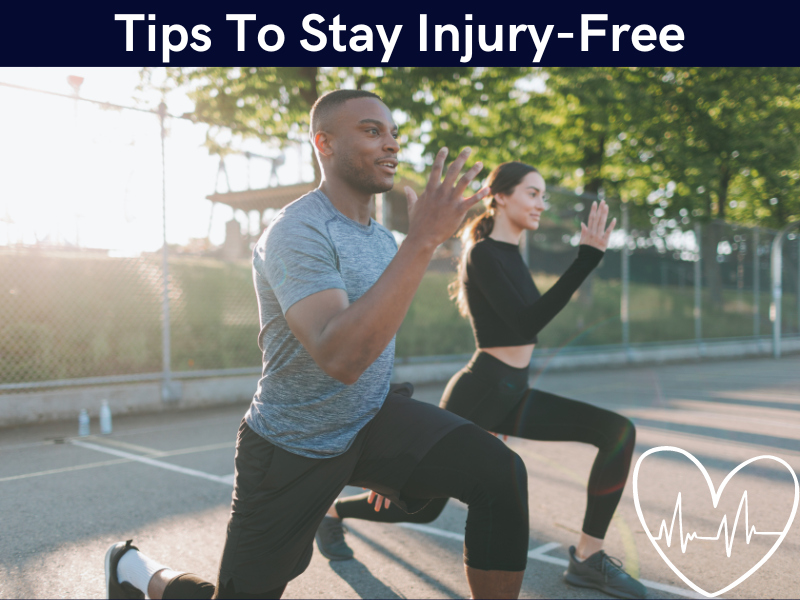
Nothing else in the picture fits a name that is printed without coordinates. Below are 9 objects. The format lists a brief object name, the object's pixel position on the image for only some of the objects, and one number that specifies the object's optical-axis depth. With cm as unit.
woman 309
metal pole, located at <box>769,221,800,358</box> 737
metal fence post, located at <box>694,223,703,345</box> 1767
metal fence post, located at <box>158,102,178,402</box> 853
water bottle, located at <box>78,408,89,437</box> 696
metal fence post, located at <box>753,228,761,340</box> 1485
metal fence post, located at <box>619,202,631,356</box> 1564
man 194
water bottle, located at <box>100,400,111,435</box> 711
